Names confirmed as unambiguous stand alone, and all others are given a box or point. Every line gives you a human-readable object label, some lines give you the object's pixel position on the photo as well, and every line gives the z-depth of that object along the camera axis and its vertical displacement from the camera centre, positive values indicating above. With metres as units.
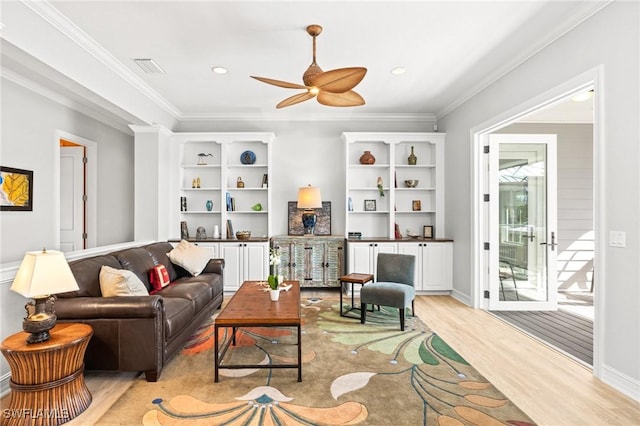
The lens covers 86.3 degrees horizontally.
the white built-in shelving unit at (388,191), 5.81 +0.37
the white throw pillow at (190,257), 4.36 -0.58
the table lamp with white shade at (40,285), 2.16 -0.47
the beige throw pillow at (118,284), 2.79 -0.60
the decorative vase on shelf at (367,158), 5.66 +0.89
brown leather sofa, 2.58 -0.88
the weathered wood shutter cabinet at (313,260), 5.46 -0.77
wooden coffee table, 2.63 -0.82
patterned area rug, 2.19 -1.31
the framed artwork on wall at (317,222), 5.86 -0.14
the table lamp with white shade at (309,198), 5.38 +0.22
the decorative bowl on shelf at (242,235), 5.42 -0.38
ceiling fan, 2.68 +1.09
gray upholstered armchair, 3.80 -0.86
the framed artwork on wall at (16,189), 3.66 +0.25
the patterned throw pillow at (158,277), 3.78 -0.74
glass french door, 4.57 -0.13
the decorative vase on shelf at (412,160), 5.68 +0.87
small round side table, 2.08 -1.06
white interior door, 5.31 +0.21
